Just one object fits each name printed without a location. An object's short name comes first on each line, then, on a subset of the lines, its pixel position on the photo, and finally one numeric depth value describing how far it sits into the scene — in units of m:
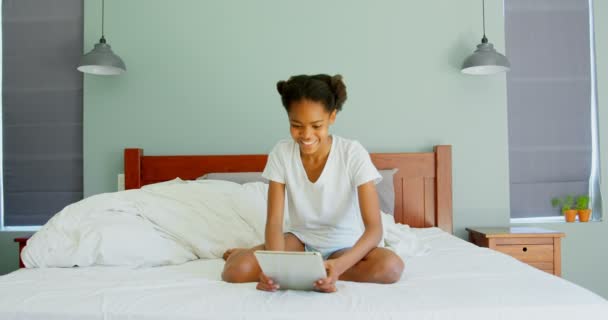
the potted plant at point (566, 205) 2.91
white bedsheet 1.14
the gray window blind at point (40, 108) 2.99
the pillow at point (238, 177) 2.54
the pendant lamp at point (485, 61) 2.60
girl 1.45
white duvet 1.71
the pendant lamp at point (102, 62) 2.60
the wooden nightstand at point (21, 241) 2.46
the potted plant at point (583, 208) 2.88
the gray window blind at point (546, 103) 2.98
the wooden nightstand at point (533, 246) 2.50
